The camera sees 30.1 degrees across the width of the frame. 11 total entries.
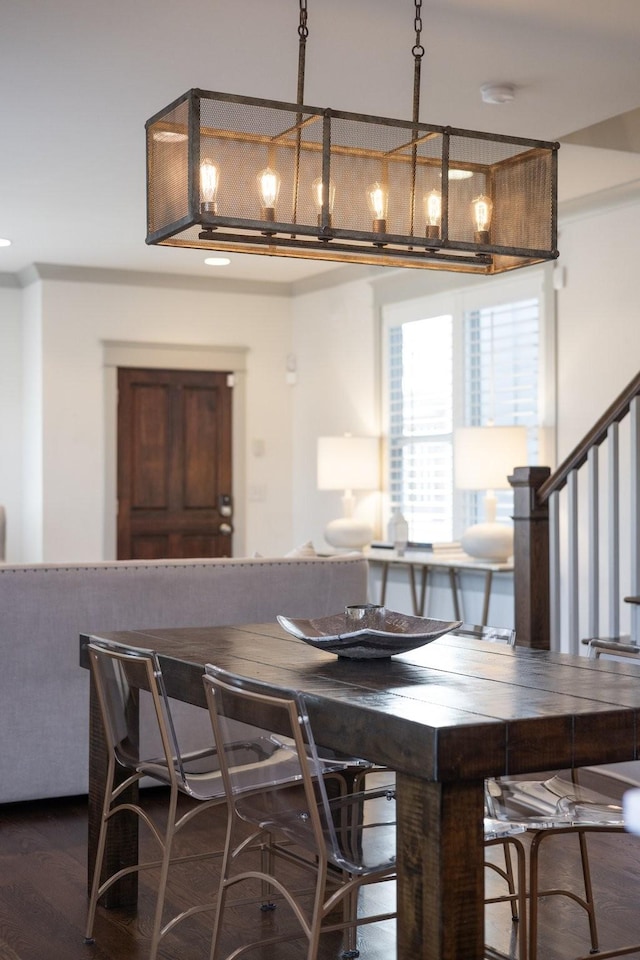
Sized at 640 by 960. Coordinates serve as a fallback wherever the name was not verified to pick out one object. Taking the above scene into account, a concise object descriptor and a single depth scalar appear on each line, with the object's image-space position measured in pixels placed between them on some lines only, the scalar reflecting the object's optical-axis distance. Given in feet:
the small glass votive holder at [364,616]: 10.43
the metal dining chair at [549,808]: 8.43
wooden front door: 29.73
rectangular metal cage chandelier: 10.68
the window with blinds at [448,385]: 23.09
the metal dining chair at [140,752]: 9.32
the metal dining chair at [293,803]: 7.77
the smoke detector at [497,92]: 15.65
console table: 21.99
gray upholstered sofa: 14.14
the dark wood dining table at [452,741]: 6.97
